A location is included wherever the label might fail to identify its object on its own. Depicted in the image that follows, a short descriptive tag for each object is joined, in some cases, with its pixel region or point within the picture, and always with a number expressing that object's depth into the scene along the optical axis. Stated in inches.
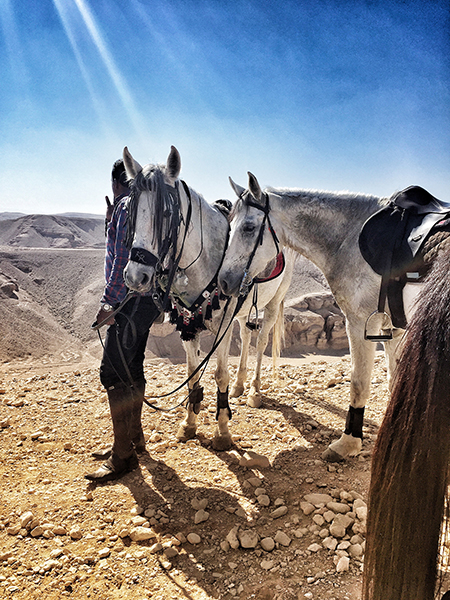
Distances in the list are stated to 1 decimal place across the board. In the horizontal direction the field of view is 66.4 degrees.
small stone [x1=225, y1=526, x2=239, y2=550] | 74.7
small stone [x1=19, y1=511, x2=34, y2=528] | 80.7
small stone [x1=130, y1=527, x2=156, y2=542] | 76.8
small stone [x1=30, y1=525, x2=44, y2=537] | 78.7
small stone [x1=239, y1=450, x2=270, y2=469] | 107.0
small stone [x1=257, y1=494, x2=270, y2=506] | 88.7
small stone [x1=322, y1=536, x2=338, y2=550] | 72.0
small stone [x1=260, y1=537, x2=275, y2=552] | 73.2
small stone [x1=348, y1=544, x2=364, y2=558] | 69.5
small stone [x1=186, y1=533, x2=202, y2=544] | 76.9
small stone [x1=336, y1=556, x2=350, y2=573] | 66.3
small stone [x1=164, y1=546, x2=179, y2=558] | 72.4
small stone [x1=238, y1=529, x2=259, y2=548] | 74.1
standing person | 97.7
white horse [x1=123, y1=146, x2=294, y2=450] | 89.4
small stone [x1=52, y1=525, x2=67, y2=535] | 79.4
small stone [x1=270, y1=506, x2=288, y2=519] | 83.4
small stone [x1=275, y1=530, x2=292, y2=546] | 74.4
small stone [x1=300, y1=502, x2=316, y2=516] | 83.2
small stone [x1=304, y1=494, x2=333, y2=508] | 85.7
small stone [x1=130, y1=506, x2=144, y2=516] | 85.8
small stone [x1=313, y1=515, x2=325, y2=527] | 78.7
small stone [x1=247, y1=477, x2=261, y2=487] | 96.9
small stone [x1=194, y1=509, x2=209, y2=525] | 83.5
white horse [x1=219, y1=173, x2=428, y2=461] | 97.3
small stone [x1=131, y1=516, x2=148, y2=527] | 81.7
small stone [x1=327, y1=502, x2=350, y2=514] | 82.0
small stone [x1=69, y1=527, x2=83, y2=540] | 77.7
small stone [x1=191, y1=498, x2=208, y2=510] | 88.1
